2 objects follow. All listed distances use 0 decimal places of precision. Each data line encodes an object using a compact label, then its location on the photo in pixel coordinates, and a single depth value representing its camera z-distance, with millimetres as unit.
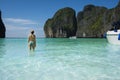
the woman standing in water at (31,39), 6390
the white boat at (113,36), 10076
